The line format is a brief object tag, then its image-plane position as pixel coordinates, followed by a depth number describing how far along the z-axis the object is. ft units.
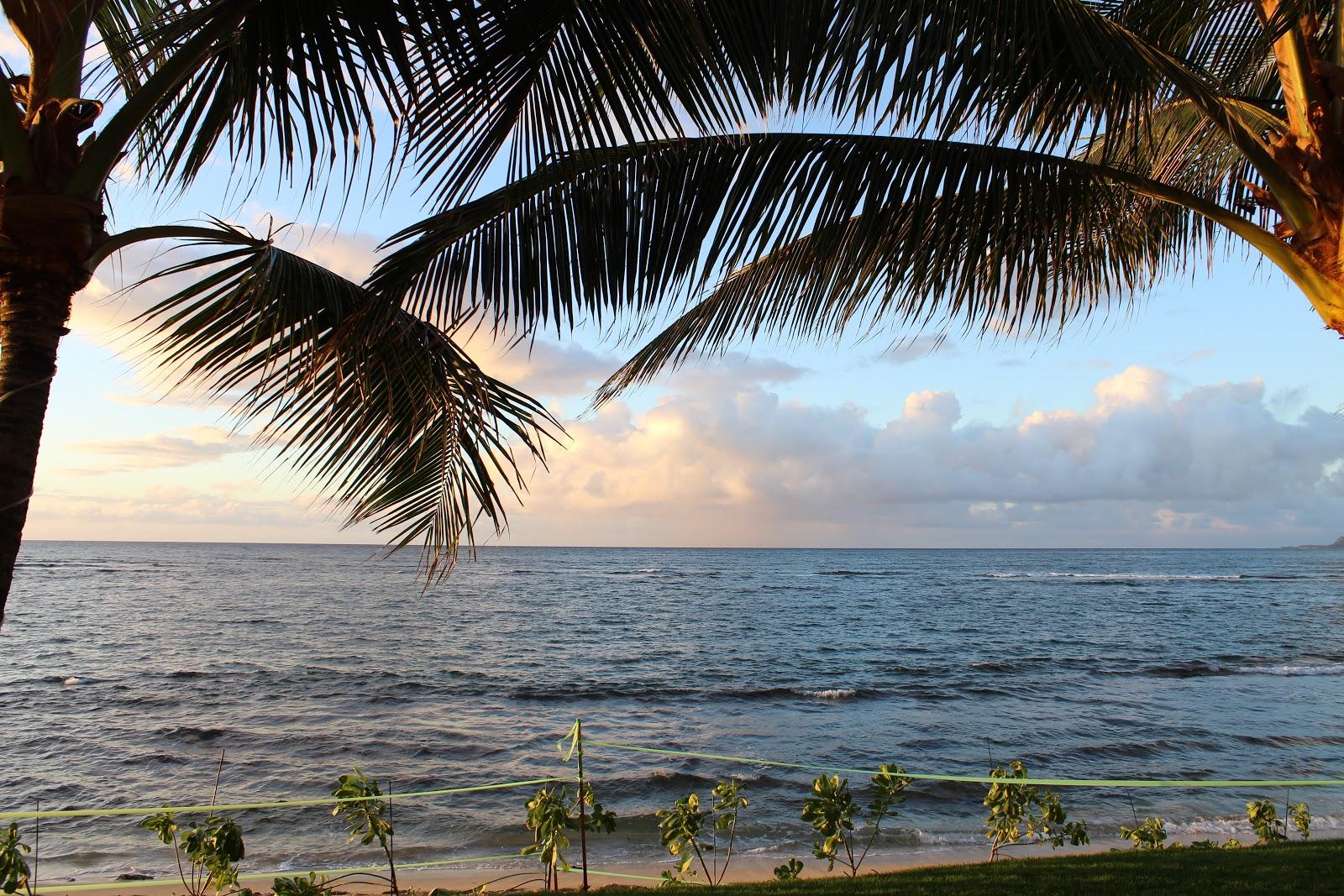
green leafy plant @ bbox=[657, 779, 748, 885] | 19.56
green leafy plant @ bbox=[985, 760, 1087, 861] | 20.49
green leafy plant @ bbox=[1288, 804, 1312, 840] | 23.65
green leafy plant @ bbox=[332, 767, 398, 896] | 18.28
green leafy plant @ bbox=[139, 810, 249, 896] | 17.46
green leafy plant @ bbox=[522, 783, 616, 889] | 18.21
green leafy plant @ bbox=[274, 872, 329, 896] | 14.92
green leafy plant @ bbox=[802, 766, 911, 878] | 19.39
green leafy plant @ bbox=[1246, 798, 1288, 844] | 22.56
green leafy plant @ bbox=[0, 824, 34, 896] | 16.12
